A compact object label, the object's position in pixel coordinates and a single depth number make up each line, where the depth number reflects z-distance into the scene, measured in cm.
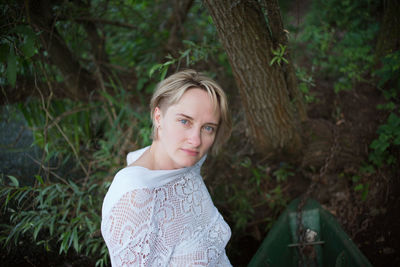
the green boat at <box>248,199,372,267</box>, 193
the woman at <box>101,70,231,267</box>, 122
